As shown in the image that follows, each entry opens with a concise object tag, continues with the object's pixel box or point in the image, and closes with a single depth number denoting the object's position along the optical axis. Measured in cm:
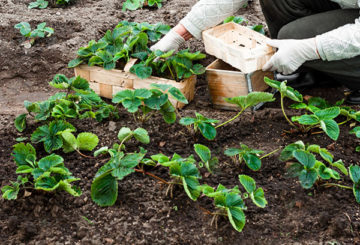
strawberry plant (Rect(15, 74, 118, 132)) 229
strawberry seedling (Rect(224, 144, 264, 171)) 198
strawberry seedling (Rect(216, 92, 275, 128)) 209
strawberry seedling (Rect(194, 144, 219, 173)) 193
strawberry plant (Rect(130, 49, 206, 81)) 254
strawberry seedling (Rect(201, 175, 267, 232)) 170
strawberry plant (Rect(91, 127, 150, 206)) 186
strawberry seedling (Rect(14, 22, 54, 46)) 331
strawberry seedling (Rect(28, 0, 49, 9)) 396
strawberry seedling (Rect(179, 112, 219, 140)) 213
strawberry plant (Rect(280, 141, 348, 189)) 185
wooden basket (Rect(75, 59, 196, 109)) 262
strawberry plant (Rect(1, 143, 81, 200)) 185
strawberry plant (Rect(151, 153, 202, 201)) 179
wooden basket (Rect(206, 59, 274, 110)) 251
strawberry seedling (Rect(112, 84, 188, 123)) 222
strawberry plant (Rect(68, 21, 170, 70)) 265
